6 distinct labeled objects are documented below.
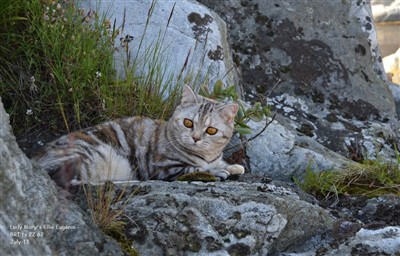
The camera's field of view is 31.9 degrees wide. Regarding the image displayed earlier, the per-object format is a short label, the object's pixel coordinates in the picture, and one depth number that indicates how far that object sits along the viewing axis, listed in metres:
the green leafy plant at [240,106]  5.06
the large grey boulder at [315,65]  6.52
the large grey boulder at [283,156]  5.17
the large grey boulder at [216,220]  3.06
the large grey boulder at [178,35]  5.73
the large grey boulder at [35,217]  2.49
